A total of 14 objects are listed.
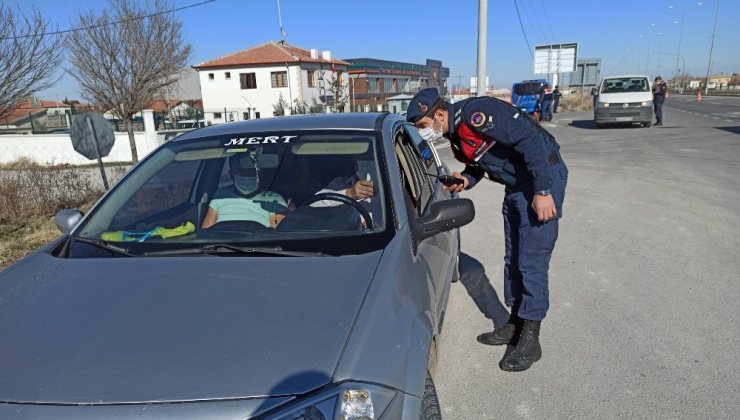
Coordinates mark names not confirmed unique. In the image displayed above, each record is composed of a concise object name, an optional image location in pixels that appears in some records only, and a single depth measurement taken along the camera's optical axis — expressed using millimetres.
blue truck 27938
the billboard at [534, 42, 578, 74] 38625
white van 18375
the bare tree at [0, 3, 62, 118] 10195
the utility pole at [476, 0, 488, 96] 15802
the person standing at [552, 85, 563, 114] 29609
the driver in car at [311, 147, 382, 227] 2564
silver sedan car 1476
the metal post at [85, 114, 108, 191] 7254
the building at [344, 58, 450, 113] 53344
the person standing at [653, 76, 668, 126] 19375
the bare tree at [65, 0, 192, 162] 17125
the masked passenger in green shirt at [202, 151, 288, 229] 2664
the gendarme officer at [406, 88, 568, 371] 2951
